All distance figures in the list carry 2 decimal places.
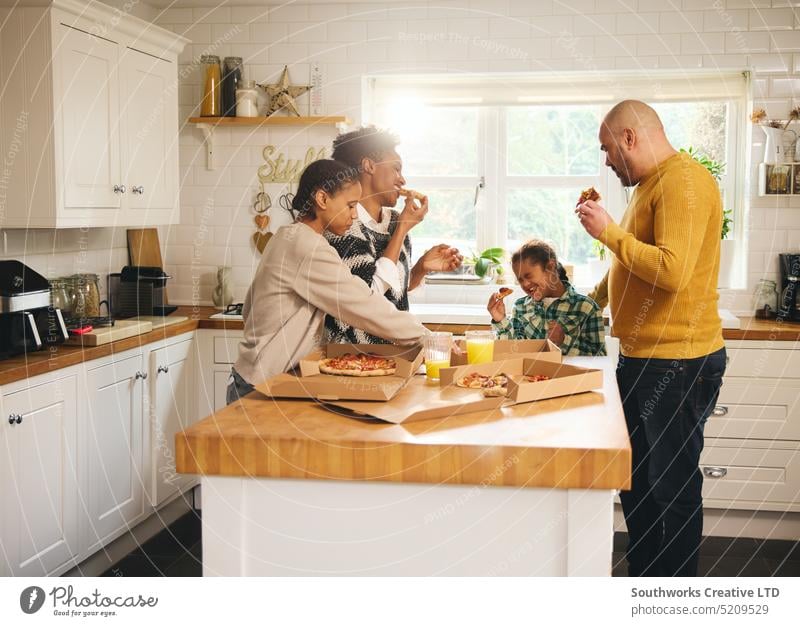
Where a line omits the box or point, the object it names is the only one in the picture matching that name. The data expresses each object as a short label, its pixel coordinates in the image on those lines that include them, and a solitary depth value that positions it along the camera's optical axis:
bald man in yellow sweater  2.71
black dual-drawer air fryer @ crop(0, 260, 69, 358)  3.04
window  4.57
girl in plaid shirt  3.15
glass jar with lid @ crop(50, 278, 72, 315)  3.69
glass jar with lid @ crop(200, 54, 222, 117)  4.57
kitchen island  1.75
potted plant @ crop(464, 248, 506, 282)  4.68
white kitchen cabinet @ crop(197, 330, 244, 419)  4.25
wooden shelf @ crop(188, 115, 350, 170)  4.50
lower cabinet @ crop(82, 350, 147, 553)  3.40
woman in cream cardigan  2.35
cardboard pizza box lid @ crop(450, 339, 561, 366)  2.46
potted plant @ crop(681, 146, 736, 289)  4.34
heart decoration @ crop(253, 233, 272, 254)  4.66
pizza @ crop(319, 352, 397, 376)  2.22
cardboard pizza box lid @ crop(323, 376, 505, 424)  1.96
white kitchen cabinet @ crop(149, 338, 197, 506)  3.89
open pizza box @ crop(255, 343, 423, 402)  2.08
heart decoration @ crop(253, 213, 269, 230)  4.66
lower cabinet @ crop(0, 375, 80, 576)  2.88
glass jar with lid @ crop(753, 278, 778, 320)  4.32
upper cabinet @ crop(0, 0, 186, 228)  3.31
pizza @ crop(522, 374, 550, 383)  2.25
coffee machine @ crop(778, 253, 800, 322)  4.18
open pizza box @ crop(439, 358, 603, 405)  2.08
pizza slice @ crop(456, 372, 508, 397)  2.16
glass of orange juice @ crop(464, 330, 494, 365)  2.42
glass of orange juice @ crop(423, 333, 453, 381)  2.41
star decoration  4.55
